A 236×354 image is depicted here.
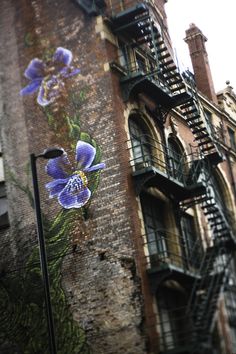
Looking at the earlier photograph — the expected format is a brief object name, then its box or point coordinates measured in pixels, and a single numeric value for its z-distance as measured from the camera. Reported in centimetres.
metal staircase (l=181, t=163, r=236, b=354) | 2227
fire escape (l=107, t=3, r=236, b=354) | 2362
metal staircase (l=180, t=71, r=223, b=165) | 2838
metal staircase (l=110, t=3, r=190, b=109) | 2659
